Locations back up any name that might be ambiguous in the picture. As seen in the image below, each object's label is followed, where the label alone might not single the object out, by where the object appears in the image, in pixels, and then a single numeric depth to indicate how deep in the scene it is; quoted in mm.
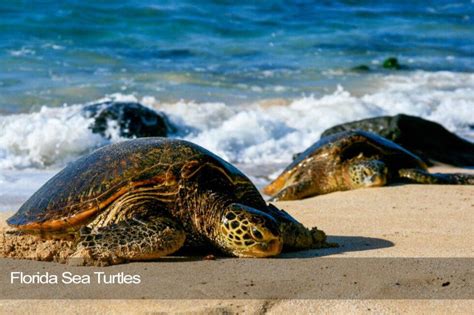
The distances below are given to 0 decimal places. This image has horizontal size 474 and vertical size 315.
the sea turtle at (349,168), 8258
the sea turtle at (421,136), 10336
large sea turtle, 4684
